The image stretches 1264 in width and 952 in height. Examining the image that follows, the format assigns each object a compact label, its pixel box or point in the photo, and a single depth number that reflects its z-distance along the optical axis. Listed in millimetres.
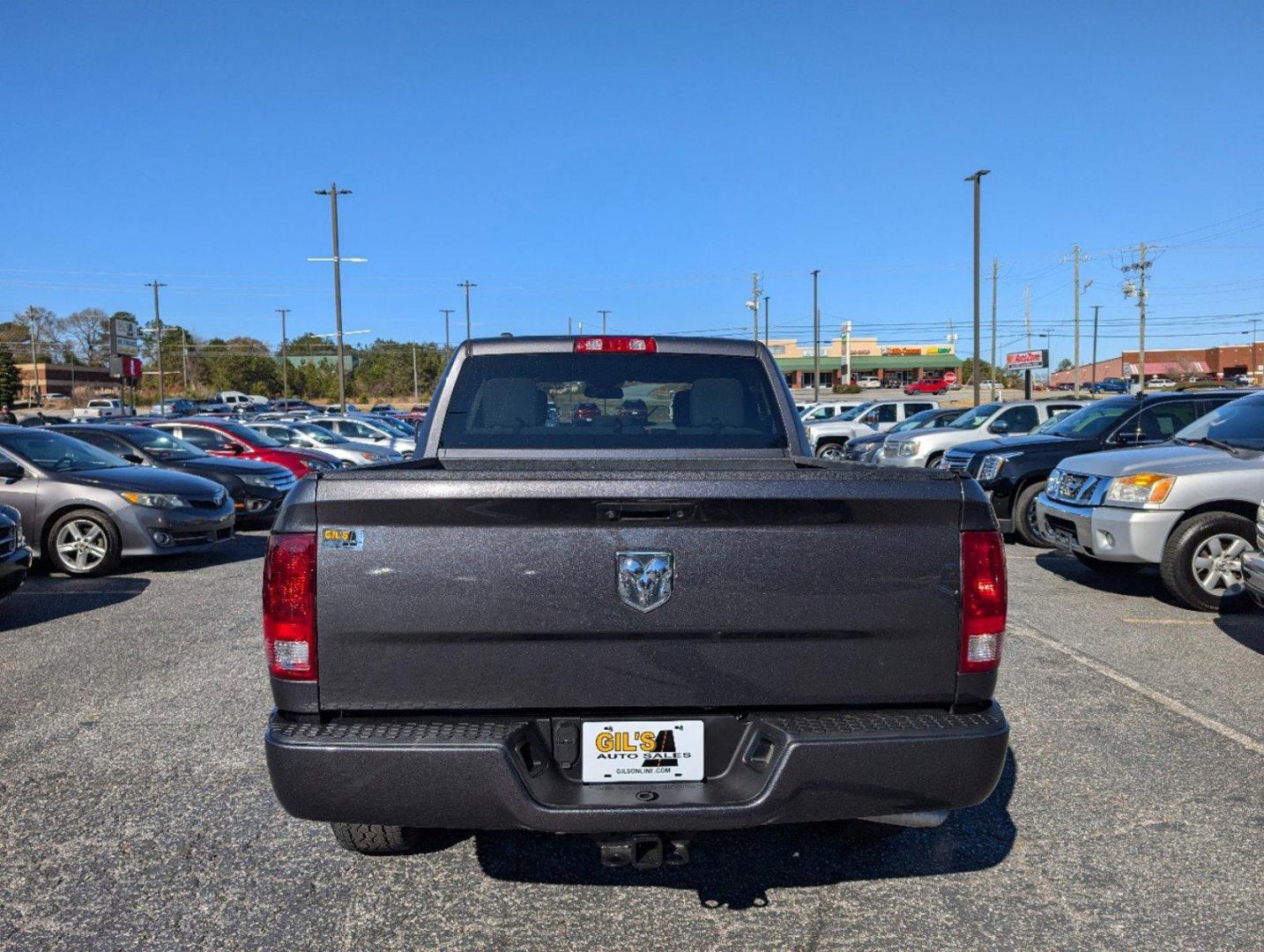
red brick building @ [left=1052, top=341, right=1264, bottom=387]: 96312
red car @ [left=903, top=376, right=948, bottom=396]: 86688
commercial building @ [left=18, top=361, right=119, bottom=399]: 102188
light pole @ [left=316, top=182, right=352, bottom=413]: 38062
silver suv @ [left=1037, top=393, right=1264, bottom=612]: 7988
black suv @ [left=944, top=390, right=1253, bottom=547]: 11609
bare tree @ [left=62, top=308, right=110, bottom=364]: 110562
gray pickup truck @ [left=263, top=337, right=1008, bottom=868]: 2748
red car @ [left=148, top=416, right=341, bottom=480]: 17141
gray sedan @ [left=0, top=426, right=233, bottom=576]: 10070
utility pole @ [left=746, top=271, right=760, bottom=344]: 63481
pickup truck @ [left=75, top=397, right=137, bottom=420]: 51141
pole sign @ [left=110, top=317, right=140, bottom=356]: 25812
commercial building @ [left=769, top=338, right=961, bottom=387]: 107250
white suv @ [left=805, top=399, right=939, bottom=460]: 25922
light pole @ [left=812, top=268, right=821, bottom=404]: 53500
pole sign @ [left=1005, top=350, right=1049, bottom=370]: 36406
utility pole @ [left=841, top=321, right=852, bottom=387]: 94731
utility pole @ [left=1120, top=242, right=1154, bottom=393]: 69250
